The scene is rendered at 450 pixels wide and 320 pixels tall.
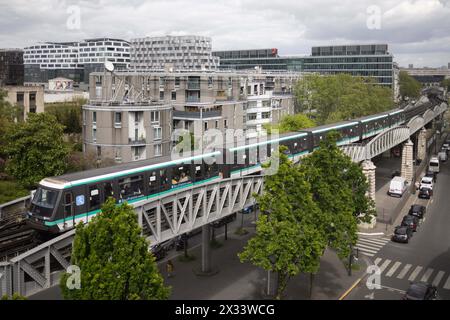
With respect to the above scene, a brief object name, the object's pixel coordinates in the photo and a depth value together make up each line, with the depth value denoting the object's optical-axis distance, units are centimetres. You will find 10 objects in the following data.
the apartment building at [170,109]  4784
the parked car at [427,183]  5250
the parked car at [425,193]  5051
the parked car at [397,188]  5125
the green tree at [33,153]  3548
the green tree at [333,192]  2512
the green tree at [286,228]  2144
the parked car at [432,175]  5958
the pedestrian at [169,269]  2879
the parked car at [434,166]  6506
